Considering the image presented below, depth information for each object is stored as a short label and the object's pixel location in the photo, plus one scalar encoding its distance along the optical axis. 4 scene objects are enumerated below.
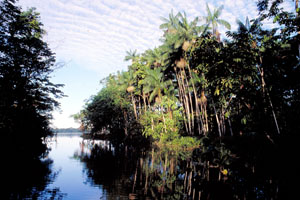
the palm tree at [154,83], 31.76
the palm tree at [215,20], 30.02
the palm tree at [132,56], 39.64
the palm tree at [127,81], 37.25
